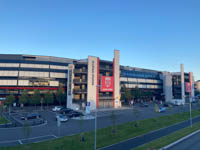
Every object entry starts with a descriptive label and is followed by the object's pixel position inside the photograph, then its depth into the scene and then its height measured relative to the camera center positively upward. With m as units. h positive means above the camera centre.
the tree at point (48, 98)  54.88 -5.26
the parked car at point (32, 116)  36.31 -8.39
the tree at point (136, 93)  72.85 -4.41
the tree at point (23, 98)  51.36 -4.99
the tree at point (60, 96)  57.54 -4.70
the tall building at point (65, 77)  50.94 +3.23
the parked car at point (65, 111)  43.69 -8.31
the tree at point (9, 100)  49.69 -5.55
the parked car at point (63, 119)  33.22 -8.08
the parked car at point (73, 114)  38.27 -8.22
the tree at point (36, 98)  52.38 -5.06
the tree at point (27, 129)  15.85 -5.60
